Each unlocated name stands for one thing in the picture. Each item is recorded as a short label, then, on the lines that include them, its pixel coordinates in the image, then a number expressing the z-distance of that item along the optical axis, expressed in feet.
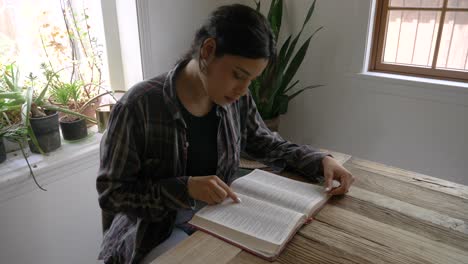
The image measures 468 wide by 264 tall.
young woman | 3.17
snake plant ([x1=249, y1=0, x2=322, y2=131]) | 7.15
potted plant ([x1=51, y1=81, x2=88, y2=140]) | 5.54
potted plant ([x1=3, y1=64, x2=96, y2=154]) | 4.85
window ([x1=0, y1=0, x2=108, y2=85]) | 5.39
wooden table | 2.72
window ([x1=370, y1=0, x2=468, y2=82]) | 6.65
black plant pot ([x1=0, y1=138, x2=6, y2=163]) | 4.84
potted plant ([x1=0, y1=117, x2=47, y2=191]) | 4.76
